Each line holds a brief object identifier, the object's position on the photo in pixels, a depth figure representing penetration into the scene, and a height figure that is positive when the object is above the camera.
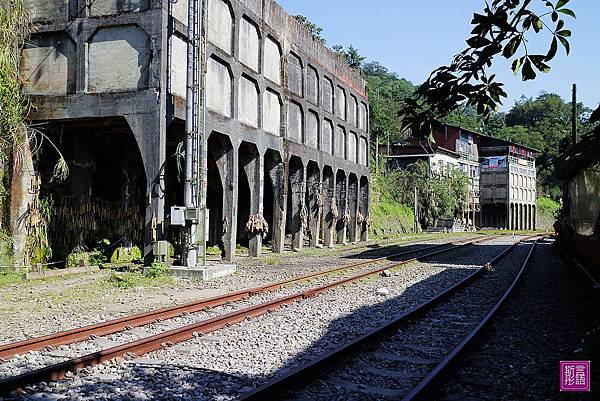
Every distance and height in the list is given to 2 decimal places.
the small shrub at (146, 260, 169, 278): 15.45 -1.22
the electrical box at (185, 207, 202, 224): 16.27 +0.27
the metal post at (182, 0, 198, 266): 16.44 +2.33
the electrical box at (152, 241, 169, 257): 16.30 -0.68
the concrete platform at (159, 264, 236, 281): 15.54 -1.29
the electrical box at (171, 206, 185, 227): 16.19 +0.19
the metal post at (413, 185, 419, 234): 53.94 +0.11
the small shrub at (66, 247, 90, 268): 17.39 -1.05
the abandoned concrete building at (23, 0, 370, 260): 16.97 +3.65
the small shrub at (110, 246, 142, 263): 19.81 -1.10
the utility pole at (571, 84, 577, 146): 33.38 +6.38
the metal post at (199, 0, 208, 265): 16.58 +2.29
